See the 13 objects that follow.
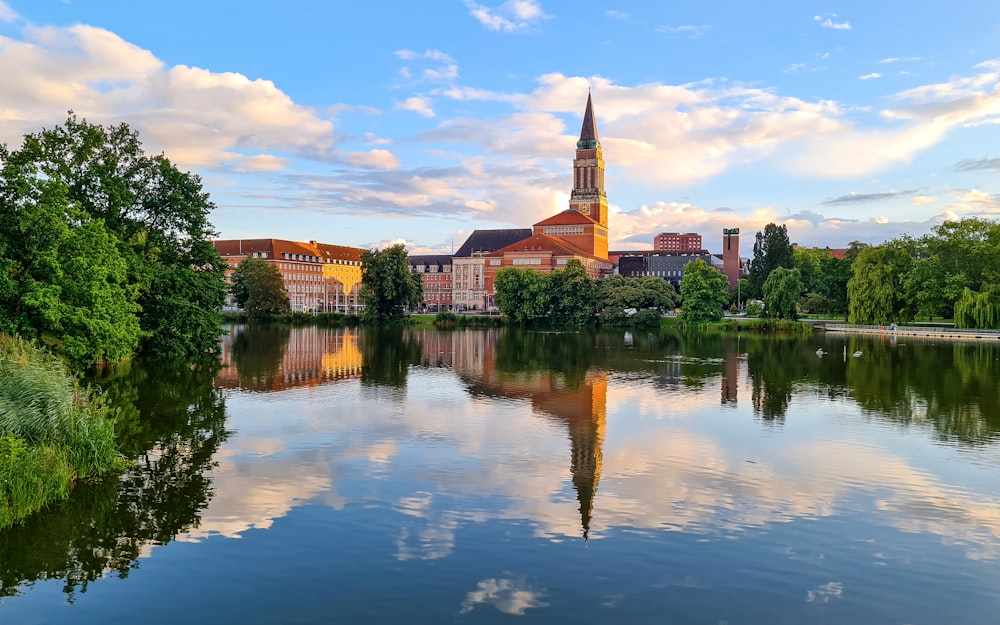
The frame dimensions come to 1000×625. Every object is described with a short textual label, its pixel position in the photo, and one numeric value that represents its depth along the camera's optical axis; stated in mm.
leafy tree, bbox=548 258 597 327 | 108562
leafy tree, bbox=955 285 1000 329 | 75750
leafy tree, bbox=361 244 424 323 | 107688
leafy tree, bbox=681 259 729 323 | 104938
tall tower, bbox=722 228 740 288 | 175375
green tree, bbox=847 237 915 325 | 83812
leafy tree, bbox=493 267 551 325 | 109562
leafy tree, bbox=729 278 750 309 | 130663
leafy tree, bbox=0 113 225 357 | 41812
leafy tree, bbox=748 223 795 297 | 120500
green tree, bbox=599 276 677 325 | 106312
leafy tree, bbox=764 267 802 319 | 99125
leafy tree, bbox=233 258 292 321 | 116375
